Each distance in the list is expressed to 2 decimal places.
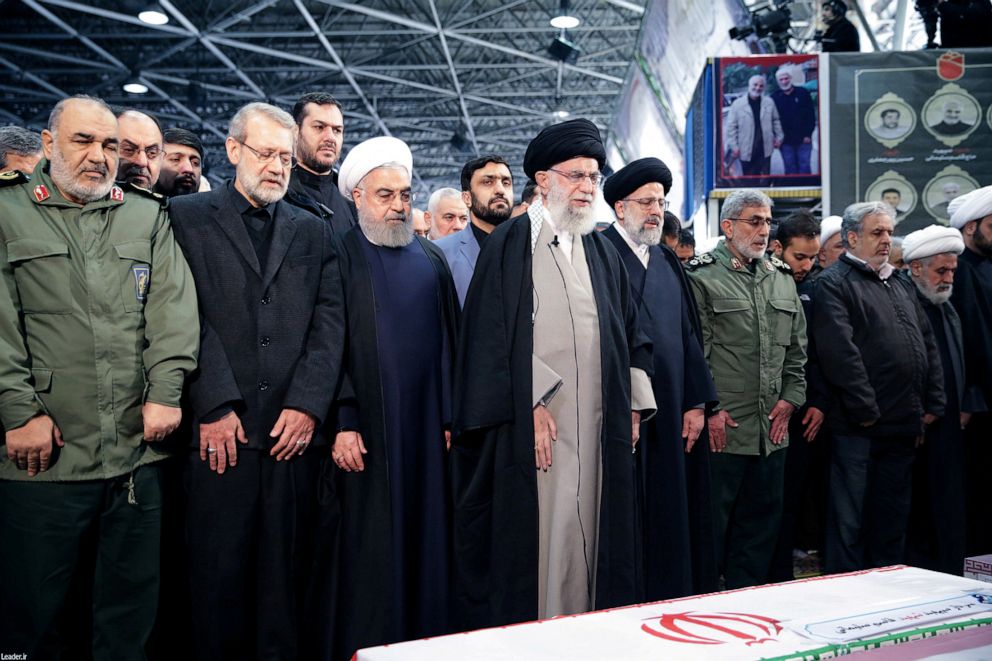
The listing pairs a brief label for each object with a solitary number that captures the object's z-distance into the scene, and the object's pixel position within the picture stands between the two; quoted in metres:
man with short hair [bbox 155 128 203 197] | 3.51
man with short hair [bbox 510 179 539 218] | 4.66
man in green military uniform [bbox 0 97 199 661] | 2.27
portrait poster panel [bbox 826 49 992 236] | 5.88
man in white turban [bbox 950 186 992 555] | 4.35
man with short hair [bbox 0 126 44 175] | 3.51
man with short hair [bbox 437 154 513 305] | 3.79
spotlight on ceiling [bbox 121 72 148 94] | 13.73
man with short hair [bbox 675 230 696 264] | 5.46
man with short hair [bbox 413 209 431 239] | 6.15
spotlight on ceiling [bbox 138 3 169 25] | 10.84
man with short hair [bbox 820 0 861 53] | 6.39
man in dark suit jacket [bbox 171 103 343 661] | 2.52
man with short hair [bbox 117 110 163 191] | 3.06
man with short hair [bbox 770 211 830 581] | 3.94
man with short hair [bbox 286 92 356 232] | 3.69
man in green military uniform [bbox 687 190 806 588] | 3.64
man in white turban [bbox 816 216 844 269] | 4.88
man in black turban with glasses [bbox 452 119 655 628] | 2.68
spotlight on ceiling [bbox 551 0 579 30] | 10.67
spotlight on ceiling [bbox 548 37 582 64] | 11.02
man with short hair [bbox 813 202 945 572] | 3.83
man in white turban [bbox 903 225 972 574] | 4.13
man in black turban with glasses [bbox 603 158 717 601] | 3.17
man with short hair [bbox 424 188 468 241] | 4.97
